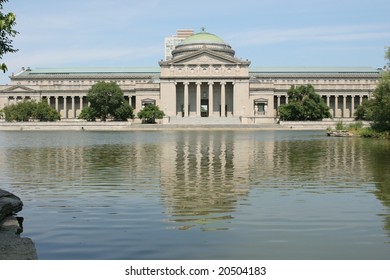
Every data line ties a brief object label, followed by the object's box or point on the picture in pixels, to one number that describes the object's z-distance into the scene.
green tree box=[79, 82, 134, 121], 140.38
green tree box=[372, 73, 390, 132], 68.44
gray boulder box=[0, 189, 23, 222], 16.61
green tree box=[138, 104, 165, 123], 143.88
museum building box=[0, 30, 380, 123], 158.00
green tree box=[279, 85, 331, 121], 135.62
